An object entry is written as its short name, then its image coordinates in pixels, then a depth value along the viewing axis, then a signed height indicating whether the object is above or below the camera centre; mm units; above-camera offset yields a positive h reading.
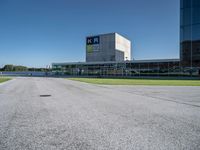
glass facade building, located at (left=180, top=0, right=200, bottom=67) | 40750 +8706
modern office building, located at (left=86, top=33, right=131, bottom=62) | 65875 +8886
